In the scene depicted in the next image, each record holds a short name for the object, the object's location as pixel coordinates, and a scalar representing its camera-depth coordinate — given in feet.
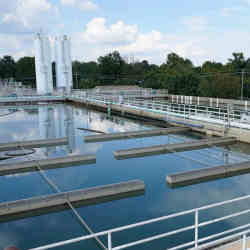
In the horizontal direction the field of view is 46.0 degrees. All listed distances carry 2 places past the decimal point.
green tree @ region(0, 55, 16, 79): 332.80
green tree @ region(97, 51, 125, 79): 294.87
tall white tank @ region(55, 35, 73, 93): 170.09
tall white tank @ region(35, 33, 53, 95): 164.14
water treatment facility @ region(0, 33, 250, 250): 24.73
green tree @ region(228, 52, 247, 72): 207.39
